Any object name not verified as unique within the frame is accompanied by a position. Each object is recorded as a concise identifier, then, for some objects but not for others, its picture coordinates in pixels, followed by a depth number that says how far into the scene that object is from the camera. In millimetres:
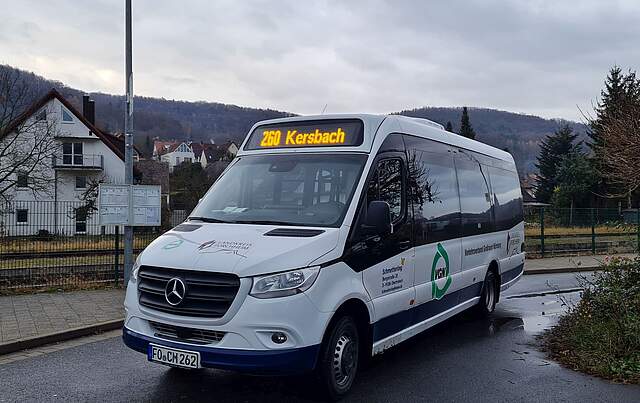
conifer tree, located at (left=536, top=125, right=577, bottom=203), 67781
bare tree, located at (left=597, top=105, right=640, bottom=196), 9375
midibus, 4996
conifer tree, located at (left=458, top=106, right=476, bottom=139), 75125
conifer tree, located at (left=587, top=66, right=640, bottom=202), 10617
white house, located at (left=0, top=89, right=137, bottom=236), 47969
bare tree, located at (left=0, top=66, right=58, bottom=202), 29062
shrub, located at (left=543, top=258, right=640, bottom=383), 6645
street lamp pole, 11859
